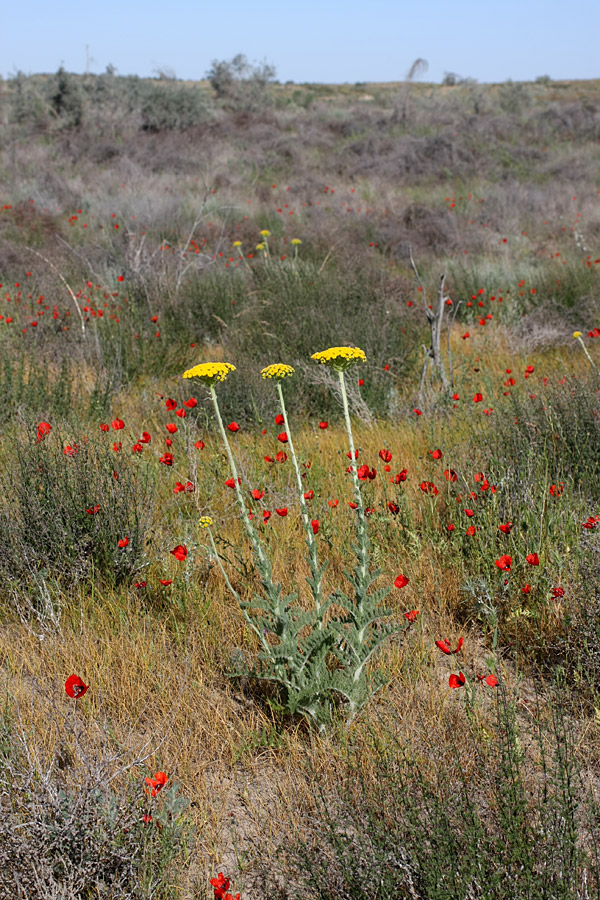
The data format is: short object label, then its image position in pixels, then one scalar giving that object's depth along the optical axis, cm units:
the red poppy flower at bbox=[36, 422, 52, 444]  455
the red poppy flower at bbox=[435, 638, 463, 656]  403
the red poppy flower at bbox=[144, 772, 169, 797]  391
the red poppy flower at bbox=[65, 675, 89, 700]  398
